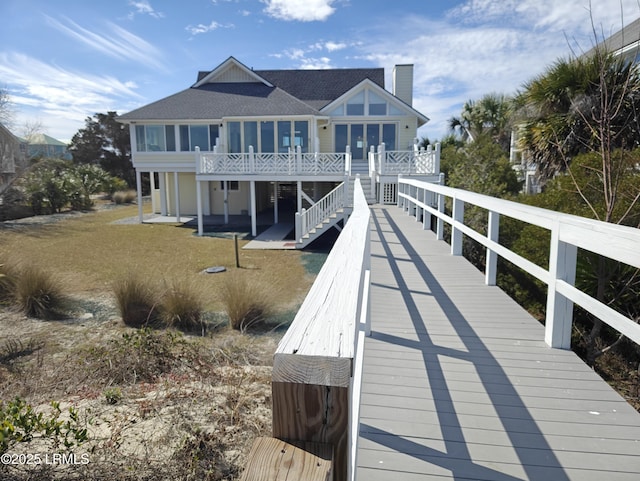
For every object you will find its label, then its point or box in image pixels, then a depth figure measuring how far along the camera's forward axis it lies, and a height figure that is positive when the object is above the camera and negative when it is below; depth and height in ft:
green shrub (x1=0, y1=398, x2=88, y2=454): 11.71 -6.76
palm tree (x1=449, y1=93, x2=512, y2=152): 112.28 +15.90
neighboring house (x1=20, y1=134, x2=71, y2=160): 129.49 +10.11
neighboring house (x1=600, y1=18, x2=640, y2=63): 72.95 +23.96
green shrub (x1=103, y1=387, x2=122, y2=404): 16.61 -8.07
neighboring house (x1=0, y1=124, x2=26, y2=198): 112.88 +5.68
